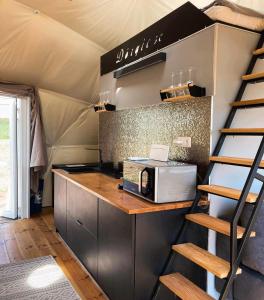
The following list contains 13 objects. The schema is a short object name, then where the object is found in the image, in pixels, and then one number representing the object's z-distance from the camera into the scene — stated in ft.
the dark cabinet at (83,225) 8.05
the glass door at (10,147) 14.58
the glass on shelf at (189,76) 7.50
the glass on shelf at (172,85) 7.98
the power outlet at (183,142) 7.73
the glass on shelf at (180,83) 7.78
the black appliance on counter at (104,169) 11.26
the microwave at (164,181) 6.46
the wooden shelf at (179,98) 7.19
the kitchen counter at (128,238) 6.17
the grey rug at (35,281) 7.73
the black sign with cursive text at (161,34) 7.38
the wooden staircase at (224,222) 5.19
